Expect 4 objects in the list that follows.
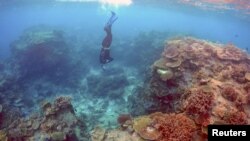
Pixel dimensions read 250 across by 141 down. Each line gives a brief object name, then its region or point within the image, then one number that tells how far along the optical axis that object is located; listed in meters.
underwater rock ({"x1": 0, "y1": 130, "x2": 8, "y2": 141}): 6.70
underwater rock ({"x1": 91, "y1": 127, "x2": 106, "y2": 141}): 6.39
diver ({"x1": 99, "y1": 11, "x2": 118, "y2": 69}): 9.88
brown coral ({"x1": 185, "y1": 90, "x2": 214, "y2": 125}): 5.99
